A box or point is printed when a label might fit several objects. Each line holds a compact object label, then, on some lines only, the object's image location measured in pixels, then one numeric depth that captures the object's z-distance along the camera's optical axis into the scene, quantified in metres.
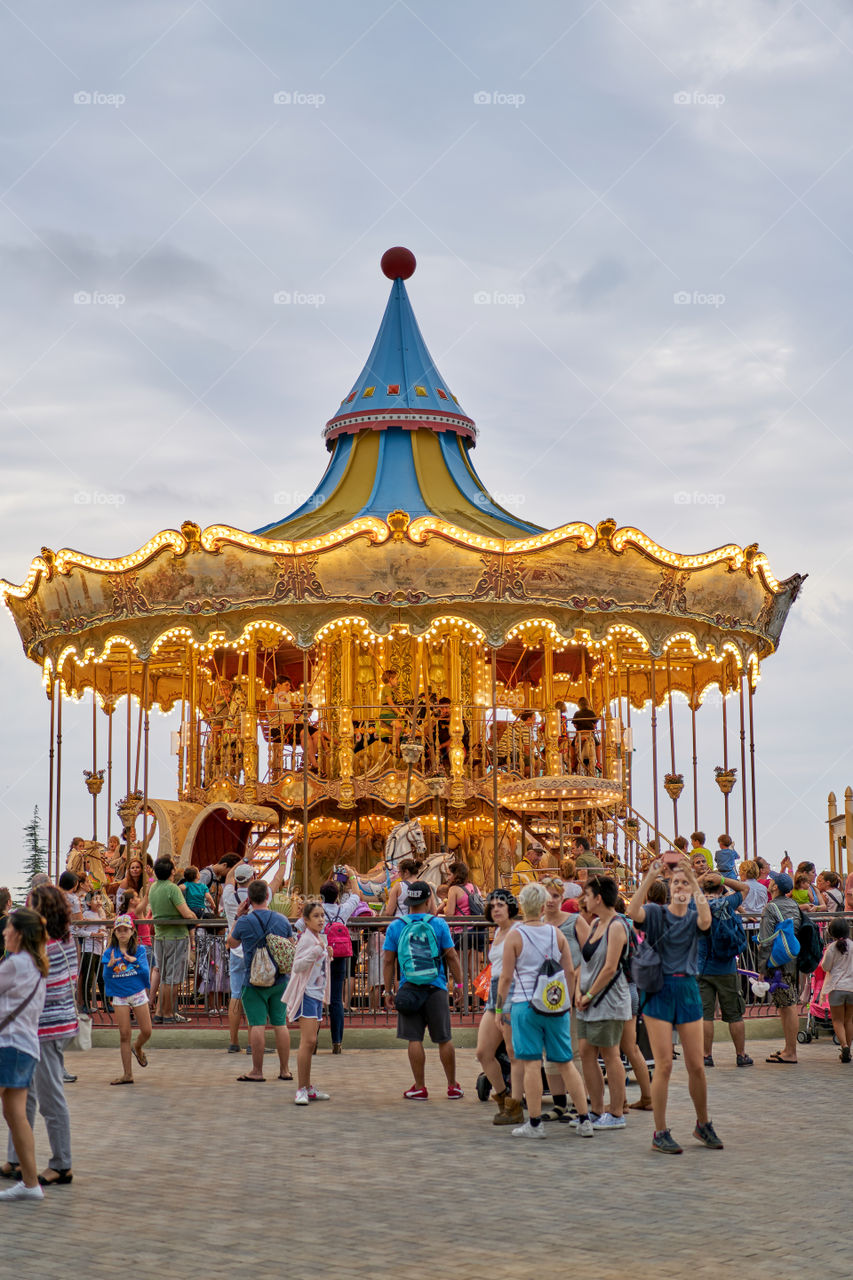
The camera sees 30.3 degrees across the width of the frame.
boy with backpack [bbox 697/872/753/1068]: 12.91
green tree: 58.94
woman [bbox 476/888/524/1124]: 10.72
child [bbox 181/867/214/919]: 18.22
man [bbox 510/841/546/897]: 16.60
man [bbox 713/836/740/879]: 20.83
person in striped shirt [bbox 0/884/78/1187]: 8.62
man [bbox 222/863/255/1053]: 14.69
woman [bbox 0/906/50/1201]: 8.06
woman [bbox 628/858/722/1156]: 9.39
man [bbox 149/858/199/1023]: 16.36
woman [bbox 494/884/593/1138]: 9.98
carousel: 22.86
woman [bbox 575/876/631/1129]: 10.21
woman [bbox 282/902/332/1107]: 12.09
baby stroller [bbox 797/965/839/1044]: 16.41
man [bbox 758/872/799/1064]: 14.34
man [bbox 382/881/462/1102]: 11.69
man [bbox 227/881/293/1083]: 12.80
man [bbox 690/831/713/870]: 20.72
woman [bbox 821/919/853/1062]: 14.20
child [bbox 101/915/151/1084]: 12.52
